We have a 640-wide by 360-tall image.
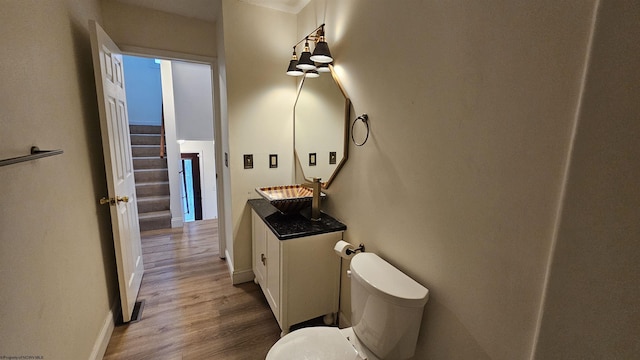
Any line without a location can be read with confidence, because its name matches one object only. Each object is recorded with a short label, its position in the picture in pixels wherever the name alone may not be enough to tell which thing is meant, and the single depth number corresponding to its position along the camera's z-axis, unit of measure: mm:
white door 1652
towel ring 1510
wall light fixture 1651
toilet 1088
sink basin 1904
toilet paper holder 1586
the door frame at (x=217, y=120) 2312
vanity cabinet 1688
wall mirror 1734
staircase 3836
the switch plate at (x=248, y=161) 2314
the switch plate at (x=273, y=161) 2413
